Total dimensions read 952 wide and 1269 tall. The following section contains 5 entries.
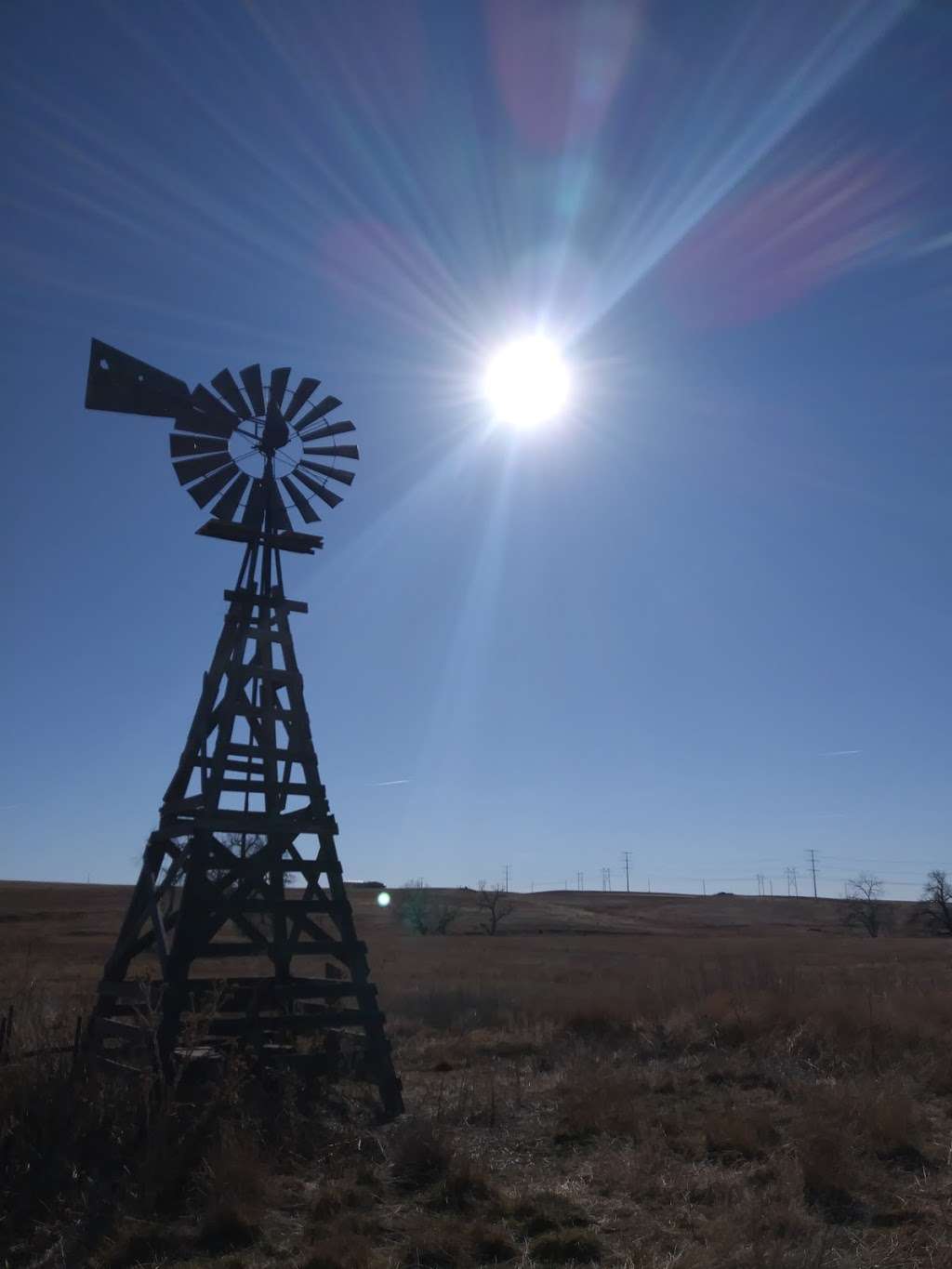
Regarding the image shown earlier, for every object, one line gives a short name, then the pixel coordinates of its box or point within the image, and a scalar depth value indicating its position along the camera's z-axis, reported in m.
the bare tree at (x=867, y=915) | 78.12
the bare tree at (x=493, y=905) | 71.38
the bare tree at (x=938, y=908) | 72.31
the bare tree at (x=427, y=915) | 65.19
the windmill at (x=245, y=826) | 9.42
